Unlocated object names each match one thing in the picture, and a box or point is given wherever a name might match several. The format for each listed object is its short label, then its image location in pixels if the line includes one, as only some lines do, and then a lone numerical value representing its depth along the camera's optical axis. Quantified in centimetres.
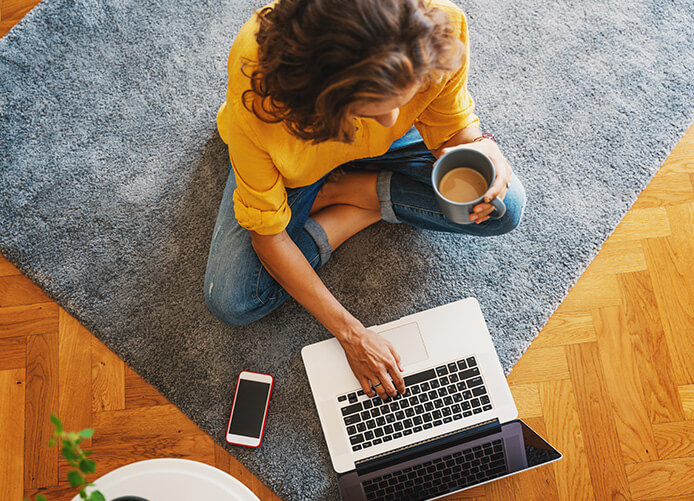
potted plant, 51
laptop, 105
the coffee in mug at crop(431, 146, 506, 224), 77
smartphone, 113
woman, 58
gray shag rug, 119
